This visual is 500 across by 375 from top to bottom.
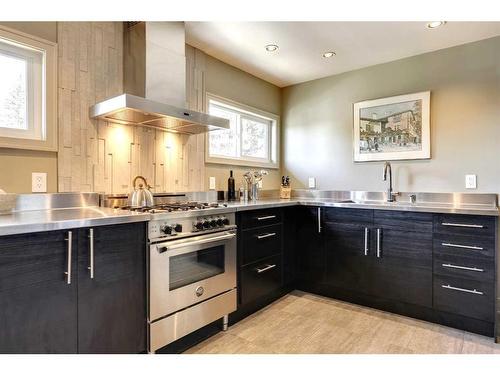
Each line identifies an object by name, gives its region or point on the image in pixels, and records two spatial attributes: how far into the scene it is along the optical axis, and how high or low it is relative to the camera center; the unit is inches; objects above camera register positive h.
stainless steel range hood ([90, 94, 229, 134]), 71.2 +19.4
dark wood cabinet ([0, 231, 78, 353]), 45.9 -18.1
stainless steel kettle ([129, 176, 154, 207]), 78.7 -3.2
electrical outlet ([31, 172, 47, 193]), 69.5 +1.0
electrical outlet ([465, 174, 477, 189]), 99.5 +1.6
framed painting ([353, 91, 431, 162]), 109.0 +22.8
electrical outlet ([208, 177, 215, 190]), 113.0 +1.2
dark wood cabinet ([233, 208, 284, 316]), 89.4 -22.7
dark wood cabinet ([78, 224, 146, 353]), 54.8 -20.9
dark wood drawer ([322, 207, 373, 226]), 98.6 -10.3
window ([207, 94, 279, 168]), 117.8 +21.9
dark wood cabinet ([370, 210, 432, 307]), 88.9 -22.2
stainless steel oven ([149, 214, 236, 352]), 65.8 -24.2
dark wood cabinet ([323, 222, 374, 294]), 99.3 -24.8
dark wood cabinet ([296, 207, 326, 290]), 109.1 -23.6
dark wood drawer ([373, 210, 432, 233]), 88.7 -10.9
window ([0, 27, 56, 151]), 67.3 +22.7
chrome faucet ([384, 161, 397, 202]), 113.8 -1.2
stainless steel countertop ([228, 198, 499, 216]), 81.2 -6.6
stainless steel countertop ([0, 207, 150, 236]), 46.7 -5.9
